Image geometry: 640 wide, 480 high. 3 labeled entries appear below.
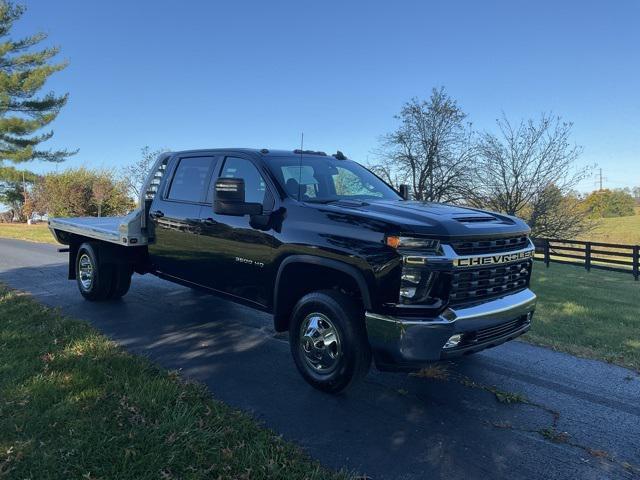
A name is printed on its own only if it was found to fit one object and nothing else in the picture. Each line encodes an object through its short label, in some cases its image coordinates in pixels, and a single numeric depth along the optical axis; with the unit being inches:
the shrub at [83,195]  1526.8
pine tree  1133.7
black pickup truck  132.7
